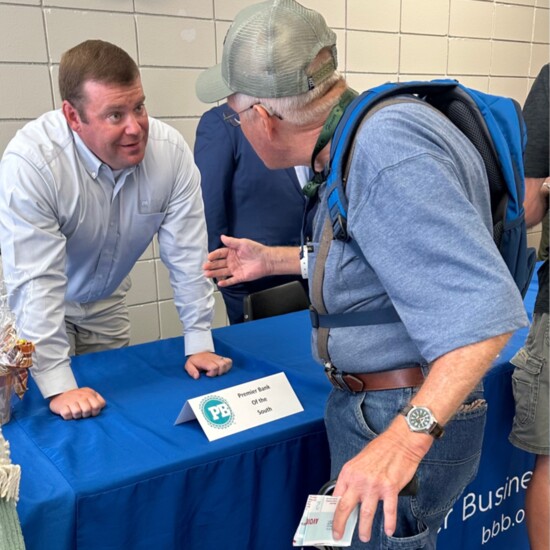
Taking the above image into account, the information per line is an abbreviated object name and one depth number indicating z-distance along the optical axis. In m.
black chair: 1.97
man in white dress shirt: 1.27
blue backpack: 0.81
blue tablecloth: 0.94
